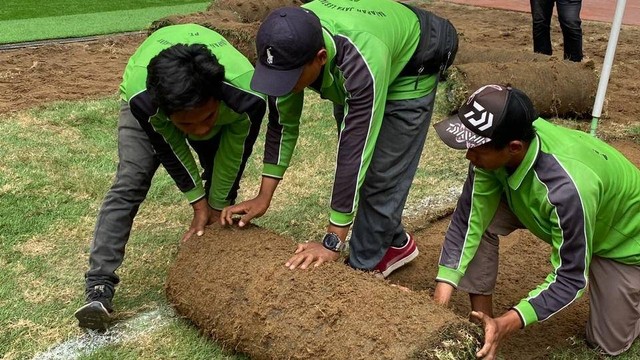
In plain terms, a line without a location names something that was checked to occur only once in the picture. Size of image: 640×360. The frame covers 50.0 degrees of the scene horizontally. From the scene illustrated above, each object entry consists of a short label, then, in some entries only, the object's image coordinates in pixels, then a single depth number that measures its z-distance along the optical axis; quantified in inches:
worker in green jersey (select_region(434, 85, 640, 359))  99.0
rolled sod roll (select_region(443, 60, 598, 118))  261.0
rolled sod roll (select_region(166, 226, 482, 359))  97.3
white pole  195.0
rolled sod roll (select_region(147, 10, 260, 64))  317.4
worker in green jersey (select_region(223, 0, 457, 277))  105.9
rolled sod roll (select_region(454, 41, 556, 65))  286.8
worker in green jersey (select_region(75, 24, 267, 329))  110.8
